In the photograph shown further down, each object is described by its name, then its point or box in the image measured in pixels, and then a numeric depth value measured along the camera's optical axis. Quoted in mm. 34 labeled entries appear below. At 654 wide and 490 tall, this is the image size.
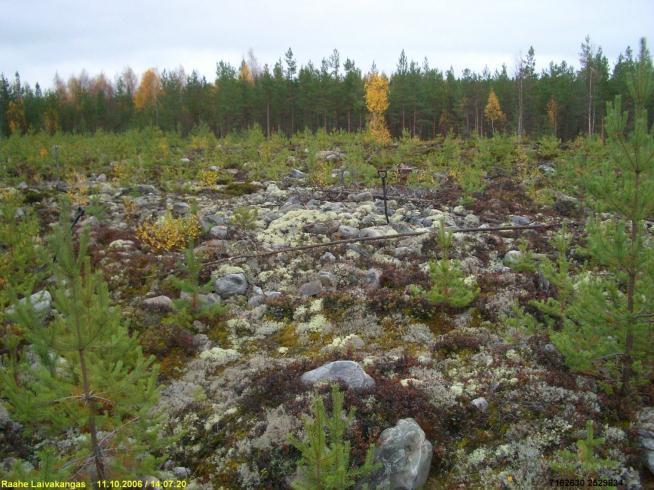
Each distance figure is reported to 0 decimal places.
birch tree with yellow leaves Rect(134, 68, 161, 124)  67581
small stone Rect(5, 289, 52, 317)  8638
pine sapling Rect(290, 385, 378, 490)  4121
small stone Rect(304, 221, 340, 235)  13531
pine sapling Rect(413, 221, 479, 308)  8562
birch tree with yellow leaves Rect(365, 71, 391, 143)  39094
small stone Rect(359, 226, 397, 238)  12898
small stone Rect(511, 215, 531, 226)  14664
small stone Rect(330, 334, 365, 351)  7953
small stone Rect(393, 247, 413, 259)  11828
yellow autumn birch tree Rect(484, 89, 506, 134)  54531
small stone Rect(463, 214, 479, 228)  14386
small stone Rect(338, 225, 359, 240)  13031
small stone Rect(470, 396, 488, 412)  5965
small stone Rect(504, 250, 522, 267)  10756
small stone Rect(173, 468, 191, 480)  5406
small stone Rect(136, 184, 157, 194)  19233
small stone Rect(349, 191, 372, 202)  17641
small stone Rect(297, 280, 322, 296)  10125
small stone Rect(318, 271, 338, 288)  10400
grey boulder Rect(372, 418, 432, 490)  4941
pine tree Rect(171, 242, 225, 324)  8812
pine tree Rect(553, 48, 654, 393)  5352
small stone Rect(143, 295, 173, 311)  9312
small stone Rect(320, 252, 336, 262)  11633
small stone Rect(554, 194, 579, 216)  16602
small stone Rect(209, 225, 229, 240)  13281
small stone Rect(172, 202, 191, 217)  15653
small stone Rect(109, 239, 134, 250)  12422
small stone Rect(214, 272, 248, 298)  10305
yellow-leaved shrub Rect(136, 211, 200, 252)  12586
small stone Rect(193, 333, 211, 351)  8367
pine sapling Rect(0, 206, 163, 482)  3916
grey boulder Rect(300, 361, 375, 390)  6336
